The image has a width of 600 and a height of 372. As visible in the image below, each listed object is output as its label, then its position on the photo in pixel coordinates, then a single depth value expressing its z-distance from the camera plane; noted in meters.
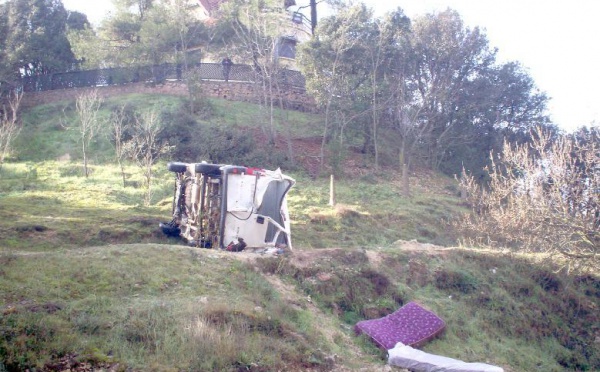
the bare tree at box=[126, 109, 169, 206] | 18.84
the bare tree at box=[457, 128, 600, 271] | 12.01
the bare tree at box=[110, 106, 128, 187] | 19.76
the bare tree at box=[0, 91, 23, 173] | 19.43
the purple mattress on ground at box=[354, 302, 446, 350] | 9.16
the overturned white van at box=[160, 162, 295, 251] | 11.25
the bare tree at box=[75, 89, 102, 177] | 20.32
